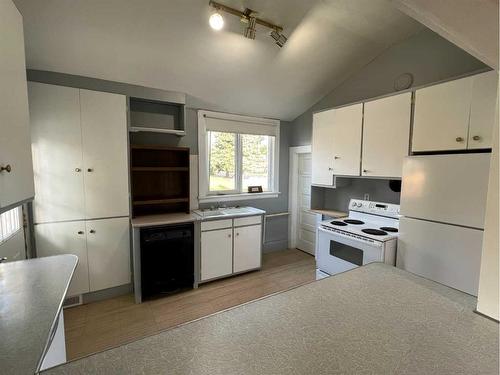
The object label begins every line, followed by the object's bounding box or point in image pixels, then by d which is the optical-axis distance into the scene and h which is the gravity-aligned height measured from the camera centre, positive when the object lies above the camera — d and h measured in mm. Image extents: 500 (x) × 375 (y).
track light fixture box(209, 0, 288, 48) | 1914 +1299
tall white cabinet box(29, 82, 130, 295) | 2271 -124
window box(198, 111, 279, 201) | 3379 +234
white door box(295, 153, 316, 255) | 3959 -688
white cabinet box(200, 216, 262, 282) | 2924 -979
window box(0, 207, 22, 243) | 1789 -458
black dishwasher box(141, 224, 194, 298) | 2578 -1006
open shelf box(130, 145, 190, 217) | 2895 -129
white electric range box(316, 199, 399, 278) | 2168 -639
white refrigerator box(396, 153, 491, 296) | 1670 -331
